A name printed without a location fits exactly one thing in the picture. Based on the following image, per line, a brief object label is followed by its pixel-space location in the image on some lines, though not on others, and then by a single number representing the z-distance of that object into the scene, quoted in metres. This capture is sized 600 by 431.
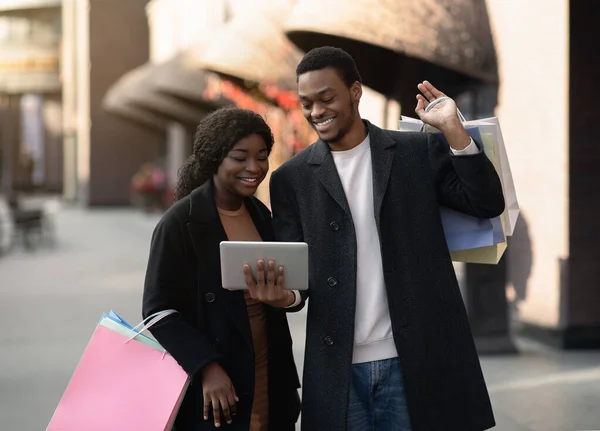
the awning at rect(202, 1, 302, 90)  15.02
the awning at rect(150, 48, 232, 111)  24.19
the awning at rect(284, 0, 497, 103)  9.97
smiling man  3.14
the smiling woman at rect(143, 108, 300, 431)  3.25
